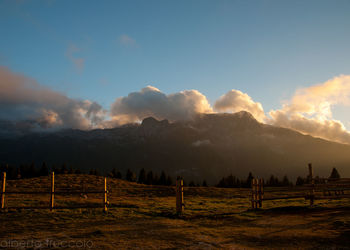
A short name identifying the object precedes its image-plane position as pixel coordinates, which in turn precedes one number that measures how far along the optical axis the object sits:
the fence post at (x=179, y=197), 17.20
